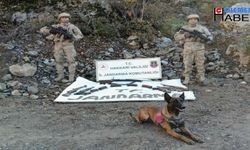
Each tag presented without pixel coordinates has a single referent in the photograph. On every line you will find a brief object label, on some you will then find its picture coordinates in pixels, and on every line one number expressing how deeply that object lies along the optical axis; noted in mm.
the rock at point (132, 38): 6680
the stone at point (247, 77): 5491
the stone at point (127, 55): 6229
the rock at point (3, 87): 5200
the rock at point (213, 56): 6101
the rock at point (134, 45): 6572
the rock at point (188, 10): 7585
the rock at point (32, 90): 5170
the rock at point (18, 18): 6858
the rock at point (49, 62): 5984
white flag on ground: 4846
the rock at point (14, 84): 5291
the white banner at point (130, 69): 5560
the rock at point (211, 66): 5885
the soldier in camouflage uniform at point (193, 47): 5304
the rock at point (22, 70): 5599
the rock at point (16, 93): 5084
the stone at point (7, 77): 5495
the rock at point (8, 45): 6194
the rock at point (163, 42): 6602
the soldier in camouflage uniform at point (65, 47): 5430
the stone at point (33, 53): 6073
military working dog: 3645
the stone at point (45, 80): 5503
